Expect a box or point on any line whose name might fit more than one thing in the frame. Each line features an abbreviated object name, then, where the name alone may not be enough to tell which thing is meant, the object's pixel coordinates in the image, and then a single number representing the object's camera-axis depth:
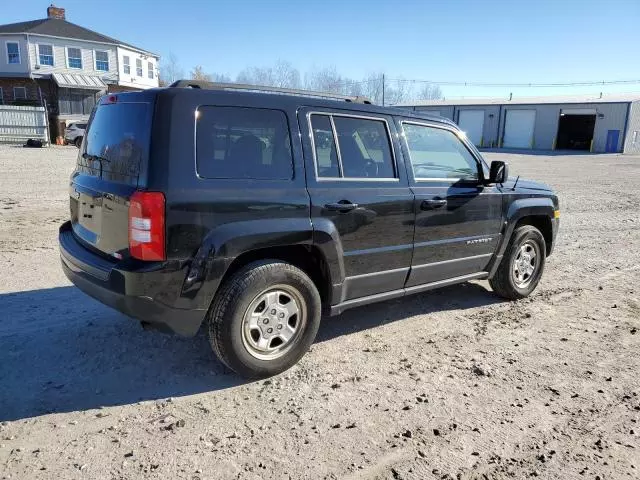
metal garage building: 45.19
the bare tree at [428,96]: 99.62
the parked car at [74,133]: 30.92
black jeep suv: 3.23
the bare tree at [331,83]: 78.59
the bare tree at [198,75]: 74.31
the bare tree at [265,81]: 77.78
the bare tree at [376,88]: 78.61
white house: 35.53
